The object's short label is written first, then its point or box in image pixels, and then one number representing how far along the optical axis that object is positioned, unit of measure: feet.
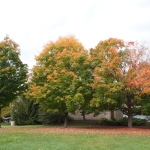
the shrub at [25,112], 106.73
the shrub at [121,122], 86.89
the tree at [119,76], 66.69
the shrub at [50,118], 99.45
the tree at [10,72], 75.92
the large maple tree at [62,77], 73.31
